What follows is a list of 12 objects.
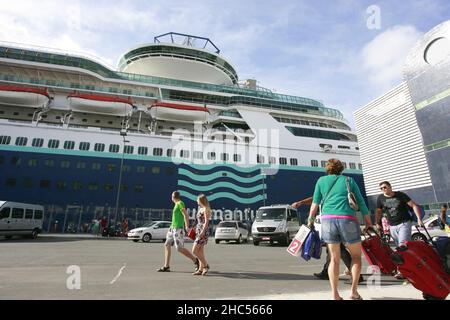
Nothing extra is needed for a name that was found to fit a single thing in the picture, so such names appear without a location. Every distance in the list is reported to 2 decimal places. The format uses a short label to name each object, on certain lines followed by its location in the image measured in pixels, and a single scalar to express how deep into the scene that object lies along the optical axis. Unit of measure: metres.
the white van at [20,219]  13.70
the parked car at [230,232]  15.03
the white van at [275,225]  12.30
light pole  21.52
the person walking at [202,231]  5.13
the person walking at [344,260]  4.55
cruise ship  21.78
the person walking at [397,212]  4.53
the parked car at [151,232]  15.45
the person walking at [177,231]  5.50
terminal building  25.11
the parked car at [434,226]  12.02
